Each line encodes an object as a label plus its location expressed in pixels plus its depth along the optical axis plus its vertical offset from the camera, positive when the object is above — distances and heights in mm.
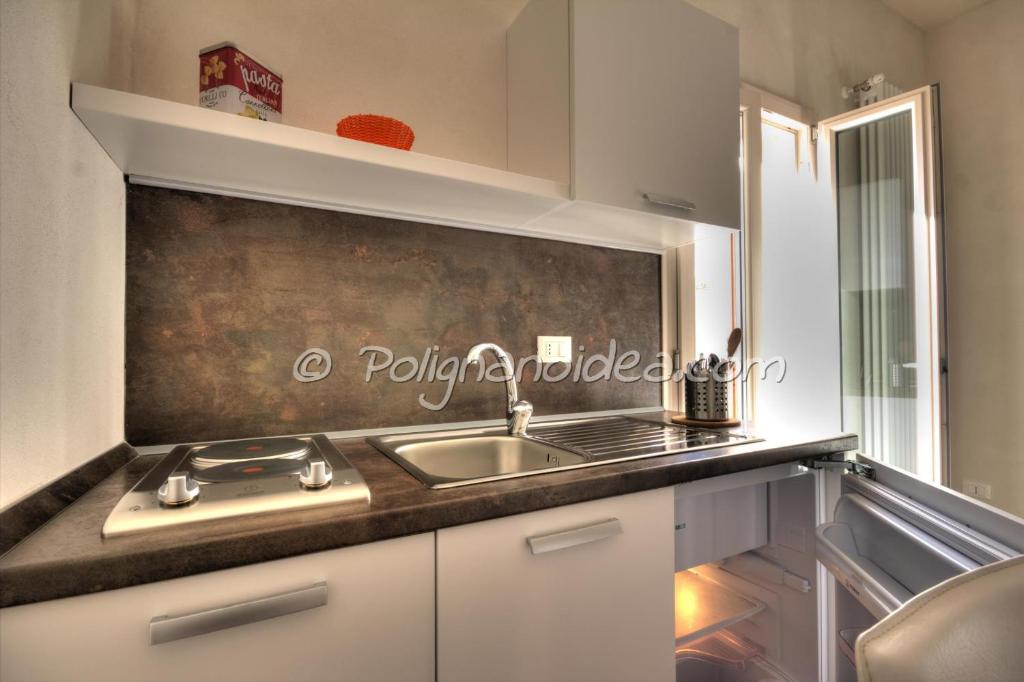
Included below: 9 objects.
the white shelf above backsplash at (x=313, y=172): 852 +398
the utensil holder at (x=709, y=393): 1518 -157
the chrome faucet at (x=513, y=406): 1345 -171
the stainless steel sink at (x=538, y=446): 1156 -257
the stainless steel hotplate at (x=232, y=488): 634 -218
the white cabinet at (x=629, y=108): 1202 +658
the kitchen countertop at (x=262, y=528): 529 -247
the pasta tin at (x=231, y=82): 960 +552
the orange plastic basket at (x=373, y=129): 1064 +496
